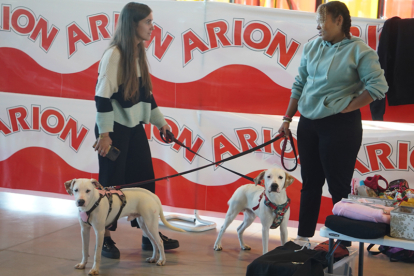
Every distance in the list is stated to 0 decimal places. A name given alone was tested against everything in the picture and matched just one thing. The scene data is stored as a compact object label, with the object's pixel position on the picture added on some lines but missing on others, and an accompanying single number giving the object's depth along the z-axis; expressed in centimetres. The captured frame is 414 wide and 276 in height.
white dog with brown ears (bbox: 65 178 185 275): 642
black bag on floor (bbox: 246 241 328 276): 569
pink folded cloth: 572
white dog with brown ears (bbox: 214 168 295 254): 662
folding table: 558
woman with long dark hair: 668
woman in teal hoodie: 626
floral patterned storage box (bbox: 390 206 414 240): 561
